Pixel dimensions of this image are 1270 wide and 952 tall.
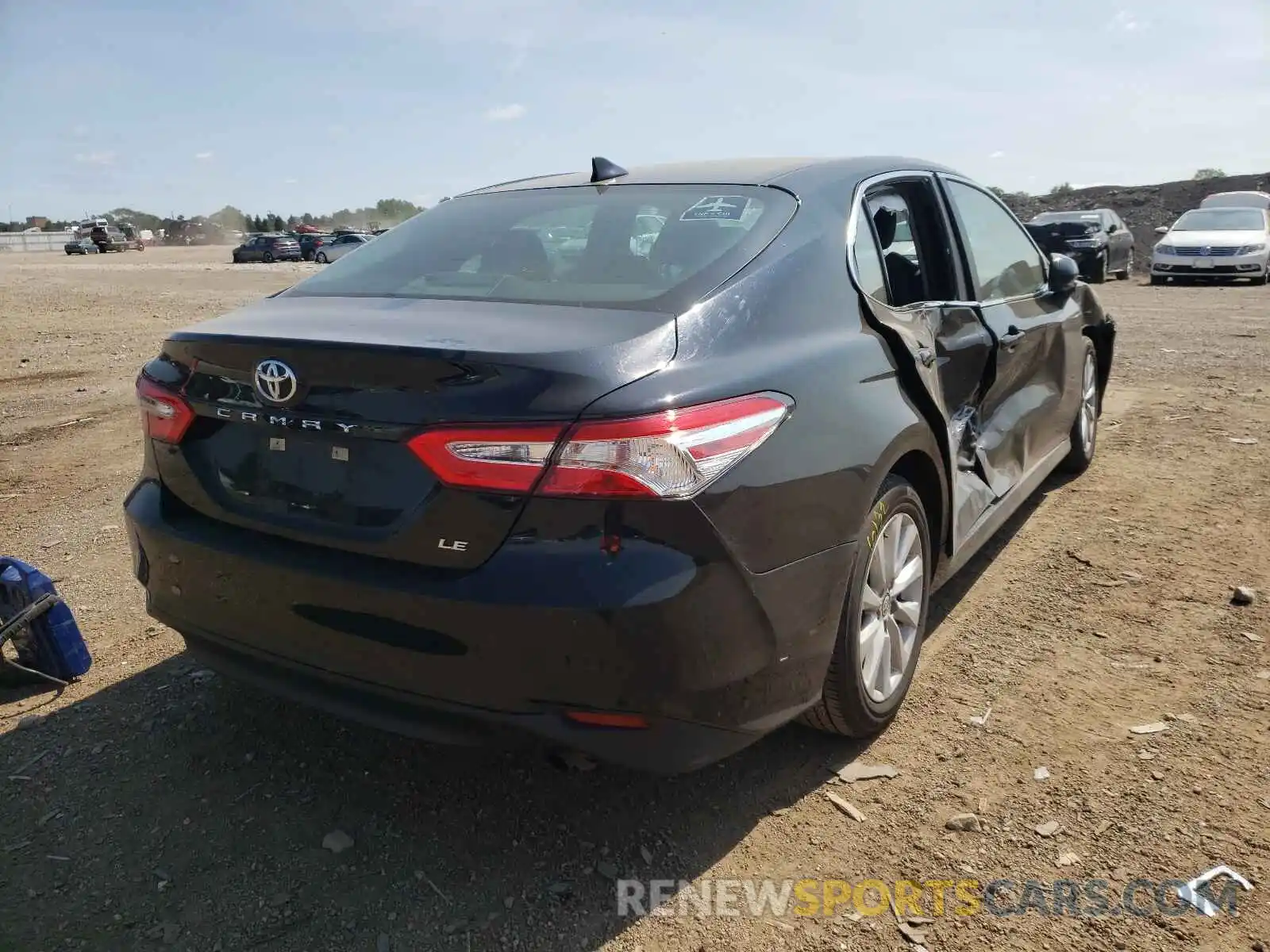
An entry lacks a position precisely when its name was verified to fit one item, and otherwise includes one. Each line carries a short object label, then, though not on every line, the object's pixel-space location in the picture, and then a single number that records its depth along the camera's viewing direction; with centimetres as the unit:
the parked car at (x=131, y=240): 6278
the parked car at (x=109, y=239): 5756
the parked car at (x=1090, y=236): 1881
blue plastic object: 322
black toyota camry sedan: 201
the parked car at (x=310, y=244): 4631
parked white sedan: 1881
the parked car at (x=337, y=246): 3953
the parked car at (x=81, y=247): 5722
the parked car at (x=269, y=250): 4531
